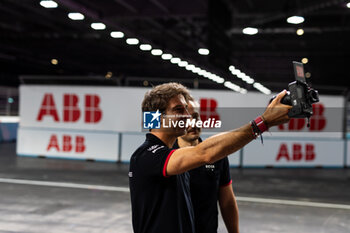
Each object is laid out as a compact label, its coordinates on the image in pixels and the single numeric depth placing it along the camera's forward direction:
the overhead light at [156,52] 11.84
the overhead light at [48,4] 6.71
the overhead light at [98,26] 8.52
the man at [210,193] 2.52
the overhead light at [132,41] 10.23
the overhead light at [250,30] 8.96
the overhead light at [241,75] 19.21
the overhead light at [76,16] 7.61
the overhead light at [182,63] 14.77
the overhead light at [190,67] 15.84
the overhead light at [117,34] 9.45
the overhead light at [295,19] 7.64
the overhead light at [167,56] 12.82
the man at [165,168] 1.67
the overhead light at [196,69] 16.84
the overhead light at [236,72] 17.69
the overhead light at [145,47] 11.03
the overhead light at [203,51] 11.58
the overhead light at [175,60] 13.65
